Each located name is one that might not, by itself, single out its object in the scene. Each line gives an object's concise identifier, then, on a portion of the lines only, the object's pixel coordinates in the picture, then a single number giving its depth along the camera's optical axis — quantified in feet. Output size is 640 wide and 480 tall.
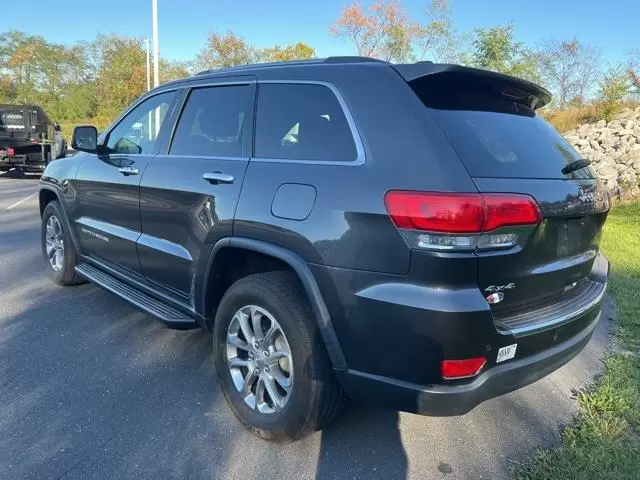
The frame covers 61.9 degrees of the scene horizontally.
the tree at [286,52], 131.48
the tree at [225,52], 125.29
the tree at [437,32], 105.91
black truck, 51.47
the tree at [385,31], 111.19
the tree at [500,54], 68.54
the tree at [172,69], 146.69
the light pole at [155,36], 61.50
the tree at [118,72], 153.69
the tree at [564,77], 92.17
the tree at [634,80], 55.56
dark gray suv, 7.27
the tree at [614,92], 52.95
